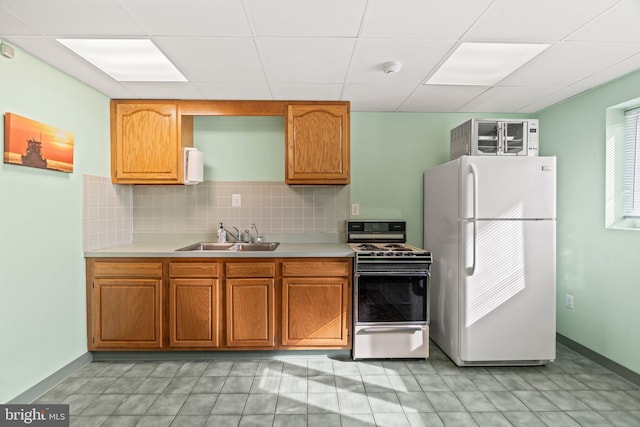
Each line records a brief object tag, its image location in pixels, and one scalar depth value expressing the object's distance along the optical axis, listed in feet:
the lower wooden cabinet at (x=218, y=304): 8.94
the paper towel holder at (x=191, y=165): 10.19
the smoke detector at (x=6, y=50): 6.33
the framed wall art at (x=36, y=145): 6.54
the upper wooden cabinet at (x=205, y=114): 9.93
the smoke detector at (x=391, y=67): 7.54
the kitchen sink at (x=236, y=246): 10.61
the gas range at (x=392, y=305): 9.05
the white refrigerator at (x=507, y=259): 8.57
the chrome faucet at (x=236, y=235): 10.99
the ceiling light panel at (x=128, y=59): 6.81
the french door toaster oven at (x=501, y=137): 9.23
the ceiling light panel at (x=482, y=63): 6.97
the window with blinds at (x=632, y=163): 8.38
